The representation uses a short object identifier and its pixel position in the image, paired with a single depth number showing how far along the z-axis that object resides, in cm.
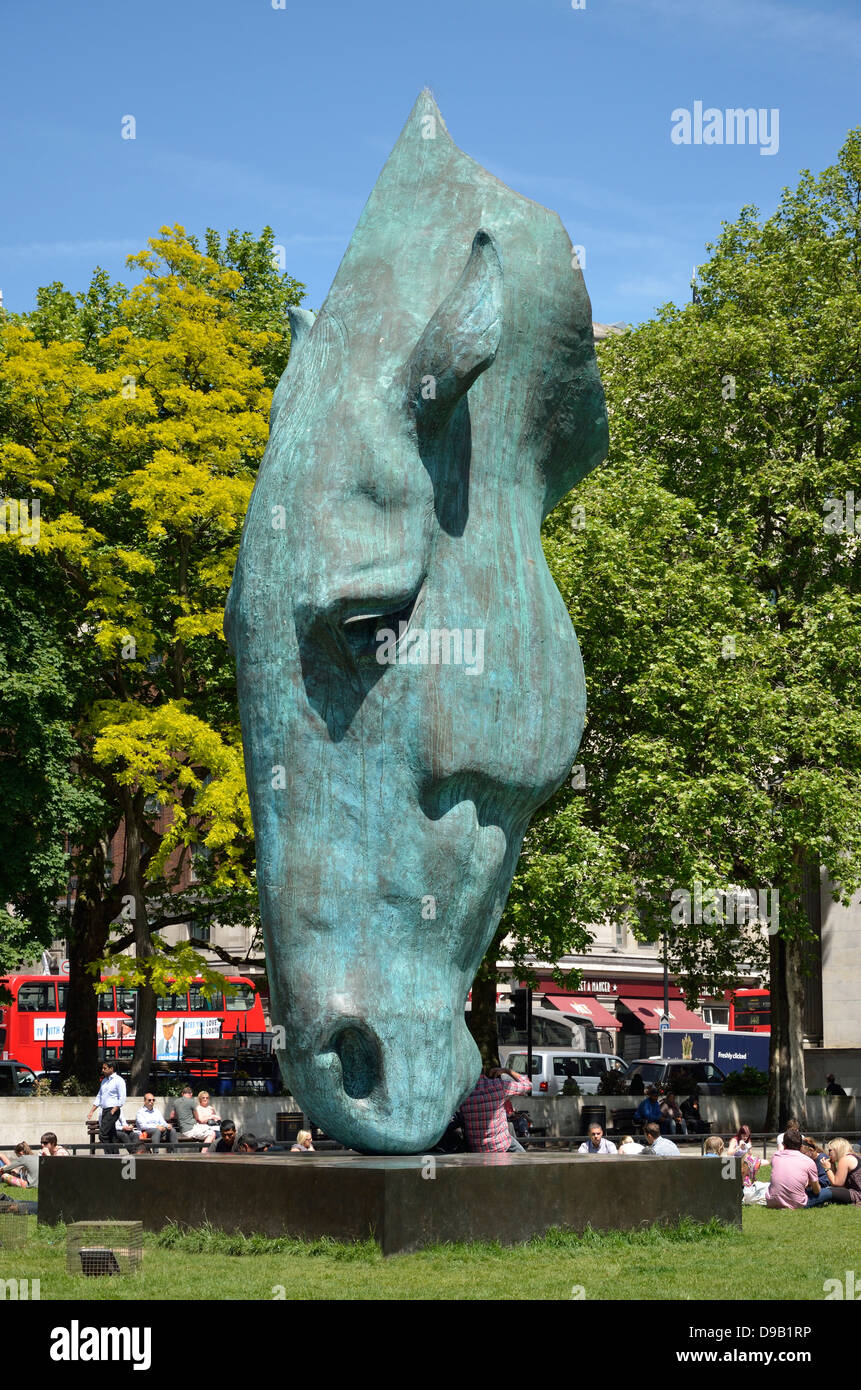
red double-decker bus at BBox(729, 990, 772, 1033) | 5366
